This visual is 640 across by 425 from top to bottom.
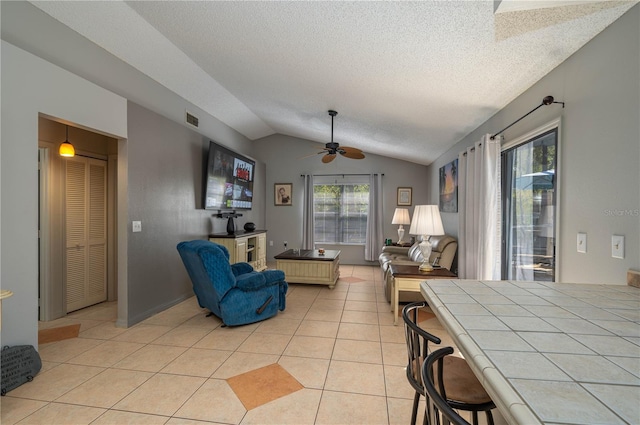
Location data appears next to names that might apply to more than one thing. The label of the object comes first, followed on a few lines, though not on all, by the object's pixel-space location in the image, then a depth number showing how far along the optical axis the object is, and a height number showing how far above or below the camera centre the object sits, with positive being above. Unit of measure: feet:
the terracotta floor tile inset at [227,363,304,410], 6.66 -4.20
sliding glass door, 8.04 +0.10
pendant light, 10.74 +2.14
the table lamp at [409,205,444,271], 10.66 -0.46
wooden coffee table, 16.25 -3.21
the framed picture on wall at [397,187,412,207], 23.24 +1.04
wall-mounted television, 15.70 +1.74
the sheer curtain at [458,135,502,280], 10.37 -0.11
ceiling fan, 14.58 +2.96
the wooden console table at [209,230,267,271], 16.26 -2.17
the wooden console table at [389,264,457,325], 10.73 -2.43
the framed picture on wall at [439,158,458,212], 15.94 +1.35
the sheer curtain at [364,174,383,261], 23.04 -0.84
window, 23.90 -0.01
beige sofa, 13.15 -2.37
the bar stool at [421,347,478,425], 2.31 -1.60
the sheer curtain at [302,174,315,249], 23.77 -0.41
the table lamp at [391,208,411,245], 20.89 -0.54
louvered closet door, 12.13 -1.00
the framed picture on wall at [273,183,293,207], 24.47 +1.29
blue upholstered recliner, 10.15 -2.77
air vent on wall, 14.55 +4.49
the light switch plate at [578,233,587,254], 6.39 -0.68
